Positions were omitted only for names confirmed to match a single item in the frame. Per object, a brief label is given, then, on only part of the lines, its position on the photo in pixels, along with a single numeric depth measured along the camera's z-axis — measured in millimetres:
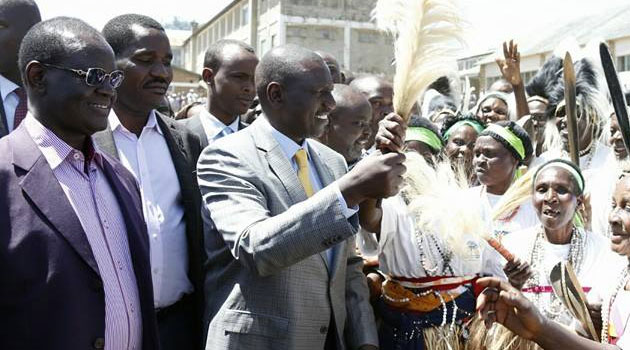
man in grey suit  2455
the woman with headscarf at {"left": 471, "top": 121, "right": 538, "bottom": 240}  5035
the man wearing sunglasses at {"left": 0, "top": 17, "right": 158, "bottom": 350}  2107
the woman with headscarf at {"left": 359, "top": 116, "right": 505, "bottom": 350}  3455
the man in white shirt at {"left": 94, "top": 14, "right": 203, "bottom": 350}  3119
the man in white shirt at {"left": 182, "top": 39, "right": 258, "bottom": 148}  4484
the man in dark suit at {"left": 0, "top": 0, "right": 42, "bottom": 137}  3391
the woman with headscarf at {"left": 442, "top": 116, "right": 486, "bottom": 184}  5832
